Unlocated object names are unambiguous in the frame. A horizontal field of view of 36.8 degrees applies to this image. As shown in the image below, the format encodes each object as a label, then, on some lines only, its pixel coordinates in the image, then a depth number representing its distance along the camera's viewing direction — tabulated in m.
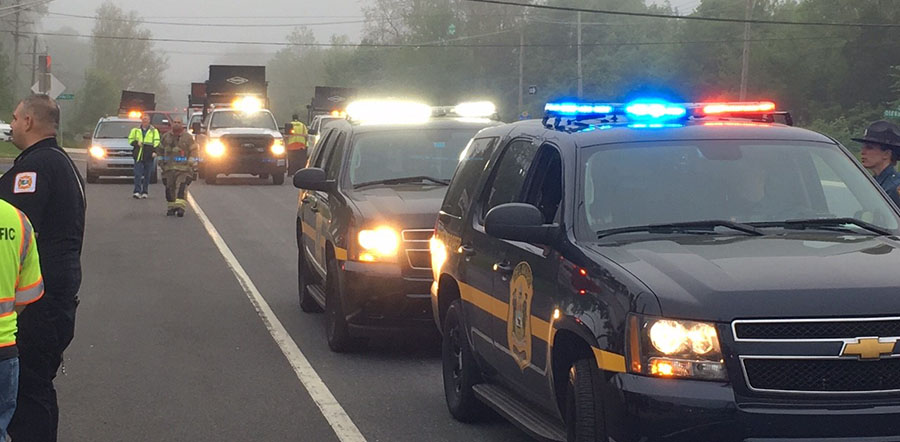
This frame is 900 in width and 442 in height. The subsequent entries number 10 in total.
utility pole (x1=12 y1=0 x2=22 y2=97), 99.19
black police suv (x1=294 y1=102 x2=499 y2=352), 9.84
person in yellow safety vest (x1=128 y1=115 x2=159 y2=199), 29.06
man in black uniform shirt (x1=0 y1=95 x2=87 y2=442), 5.91
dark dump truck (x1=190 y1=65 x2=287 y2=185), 35.19
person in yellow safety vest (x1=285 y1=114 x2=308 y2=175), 39.44
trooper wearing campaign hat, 8.80
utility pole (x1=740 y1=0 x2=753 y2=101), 50.57
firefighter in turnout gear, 24.28
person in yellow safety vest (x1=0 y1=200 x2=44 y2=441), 4.88
